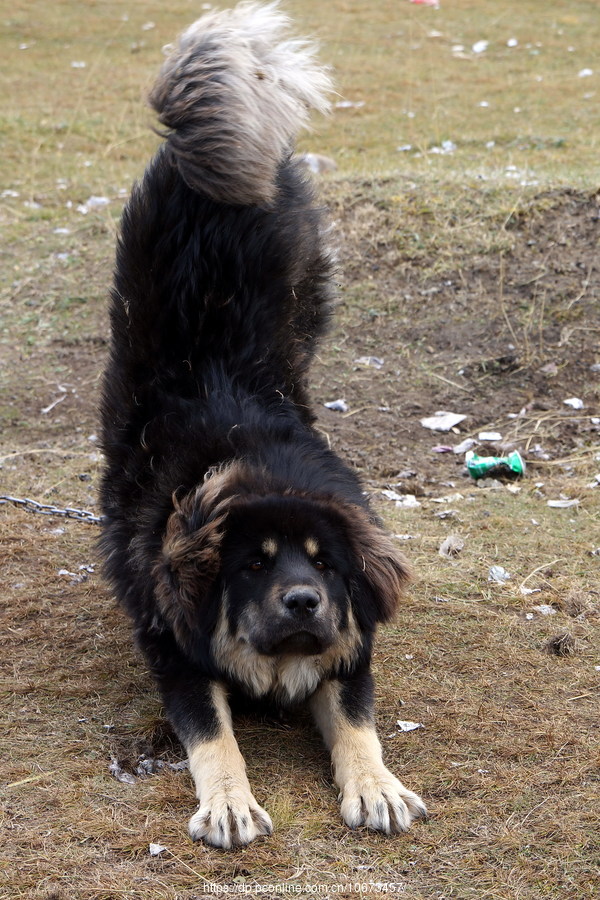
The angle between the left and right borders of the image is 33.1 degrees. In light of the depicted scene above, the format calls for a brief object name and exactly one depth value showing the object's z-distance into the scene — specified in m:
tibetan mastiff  3.66
